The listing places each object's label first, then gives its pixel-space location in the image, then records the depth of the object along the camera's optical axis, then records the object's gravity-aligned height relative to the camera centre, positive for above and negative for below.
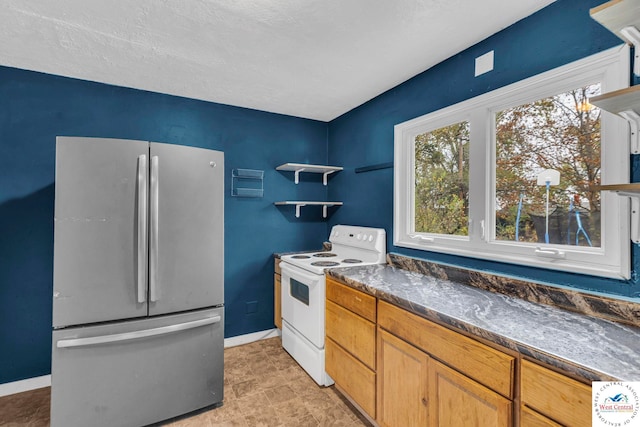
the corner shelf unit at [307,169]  2.98 +0.49
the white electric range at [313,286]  2.21 -0.59
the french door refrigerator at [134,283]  1.65 -0.43
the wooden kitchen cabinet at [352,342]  1.73 -0.83
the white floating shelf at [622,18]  0.96 +0.68
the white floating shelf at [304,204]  2.97 +0.11
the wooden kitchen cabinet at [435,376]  1.08 -0.70
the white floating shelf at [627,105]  0.97 +0.40
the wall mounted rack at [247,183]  2.94 +0.32
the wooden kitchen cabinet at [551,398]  0.85 -0.57
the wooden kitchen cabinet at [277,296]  2.99 -0.85
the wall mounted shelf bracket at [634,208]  1.05 +0.03
